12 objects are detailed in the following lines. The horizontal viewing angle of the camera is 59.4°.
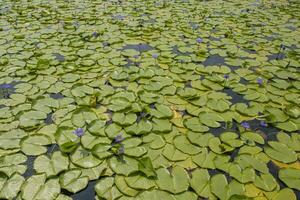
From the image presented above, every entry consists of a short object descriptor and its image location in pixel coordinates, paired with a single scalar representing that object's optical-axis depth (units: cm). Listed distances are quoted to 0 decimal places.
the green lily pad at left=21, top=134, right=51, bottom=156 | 188
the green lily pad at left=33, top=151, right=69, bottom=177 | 173
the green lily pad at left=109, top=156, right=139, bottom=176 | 173
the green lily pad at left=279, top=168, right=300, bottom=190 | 168
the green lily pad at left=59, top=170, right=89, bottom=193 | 163
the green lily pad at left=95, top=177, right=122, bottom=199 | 159
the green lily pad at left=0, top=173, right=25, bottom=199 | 157
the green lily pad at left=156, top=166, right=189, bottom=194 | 163
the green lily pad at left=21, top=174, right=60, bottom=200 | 157
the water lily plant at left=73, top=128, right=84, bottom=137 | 199
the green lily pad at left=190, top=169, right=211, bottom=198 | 162
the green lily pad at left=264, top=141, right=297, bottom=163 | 187
